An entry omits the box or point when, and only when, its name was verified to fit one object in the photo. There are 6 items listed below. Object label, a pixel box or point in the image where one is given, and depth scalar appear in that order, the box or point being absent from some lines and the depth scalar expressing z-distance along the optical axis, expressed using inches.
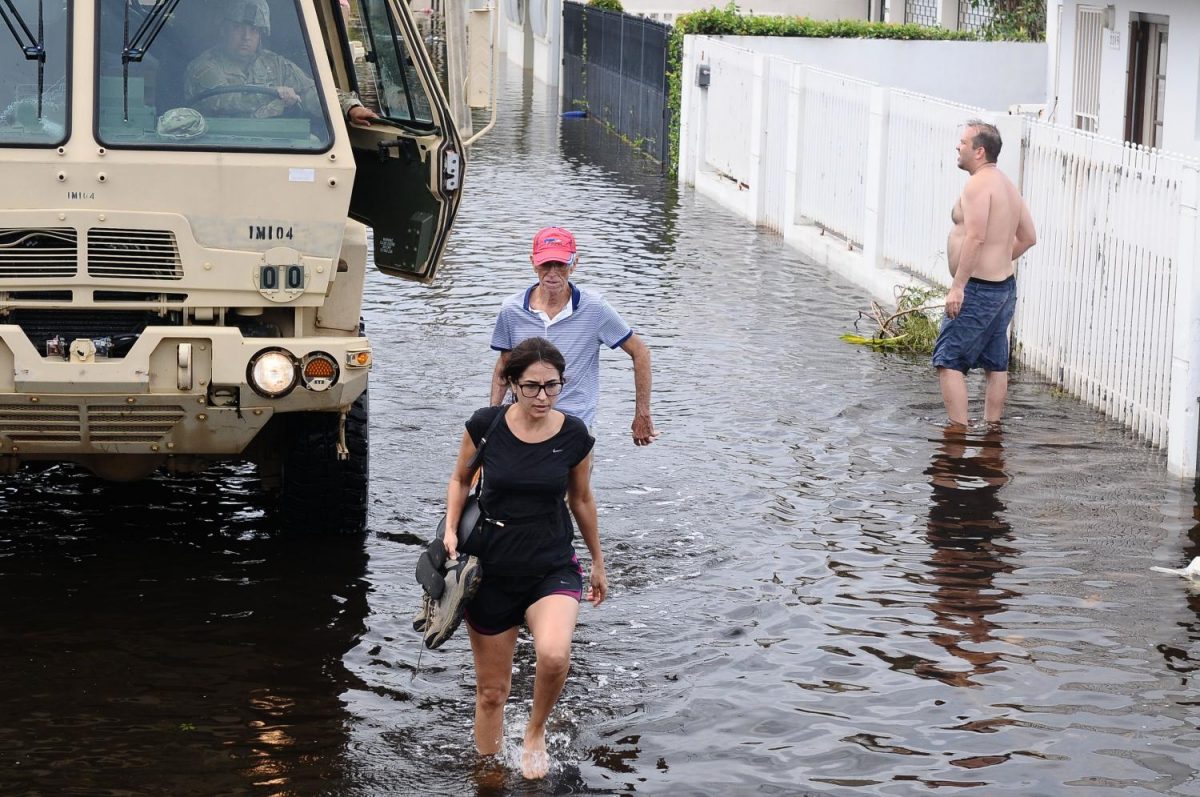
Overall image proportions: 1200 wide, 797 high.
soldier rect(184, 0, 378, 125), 318.7
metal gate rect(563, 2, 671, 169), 1042.7
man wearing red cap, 299.9
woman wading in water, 236.2
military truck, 298.0
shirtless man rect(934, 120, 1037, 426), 423.2
